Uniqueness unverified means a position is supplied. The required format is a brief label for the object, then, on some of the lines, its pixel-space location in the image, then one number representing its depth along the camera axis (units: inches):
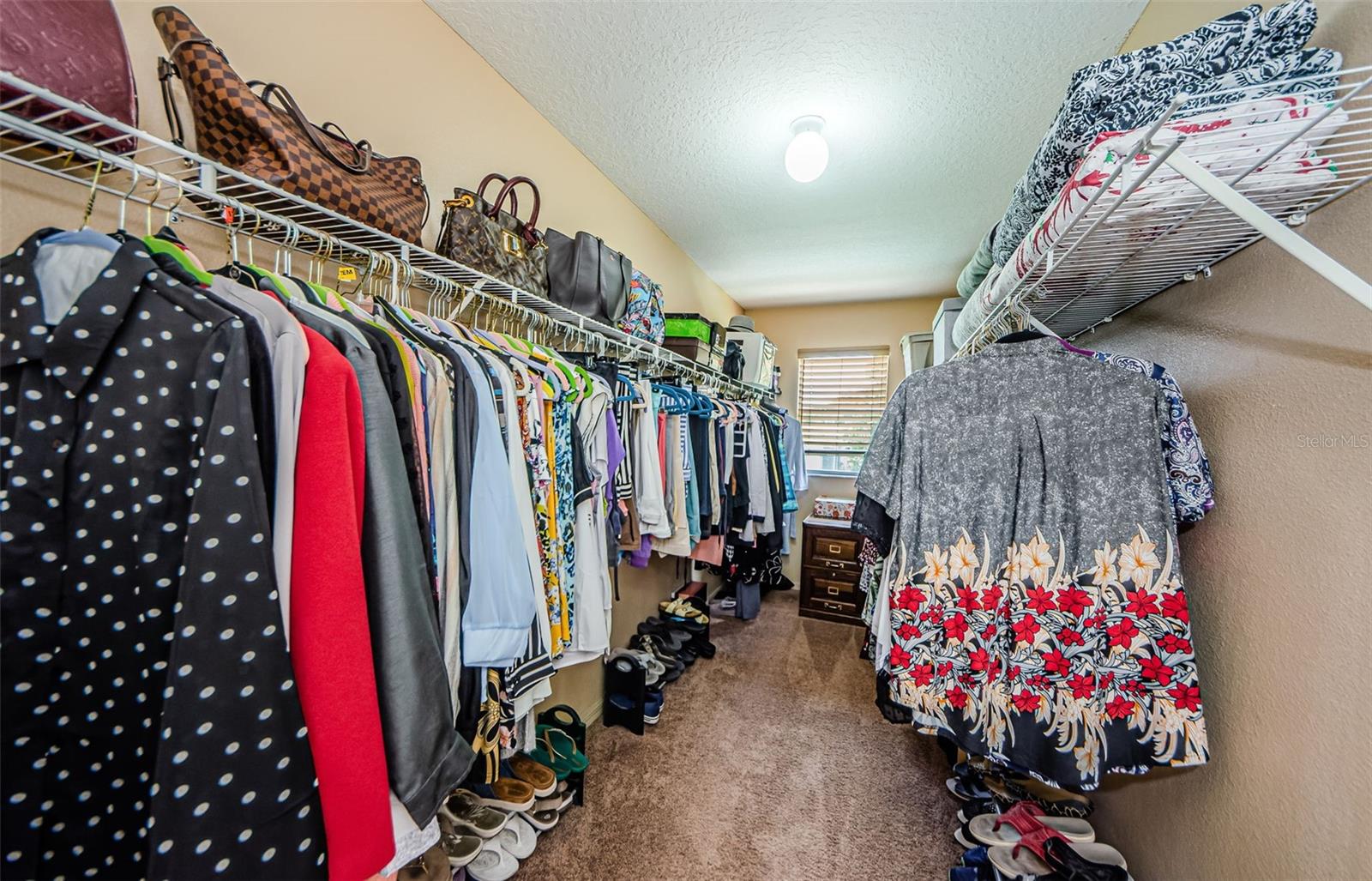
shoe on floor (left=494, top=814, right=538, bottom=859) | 55.6
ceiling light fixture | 70.2
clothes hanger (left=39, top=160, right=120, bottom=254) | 23.2
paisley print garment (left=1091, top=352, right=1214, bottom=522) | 38.4
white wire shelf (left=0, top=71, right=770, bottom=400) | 24.9
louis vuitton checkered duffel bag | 32.3
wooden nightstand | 138.4
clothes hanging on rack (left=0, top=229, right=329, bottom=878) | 19.4
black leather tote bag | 64.1
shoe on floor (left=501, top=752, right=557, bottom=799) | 62.0
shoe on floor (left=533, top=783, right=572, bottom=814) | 61.0
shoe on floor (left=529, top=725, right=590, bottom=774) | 65.1
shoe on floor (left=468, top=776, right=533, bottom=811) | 58.7
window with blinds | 161.3
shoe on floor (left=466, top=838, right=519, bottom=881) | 52.0
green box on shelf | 98.9
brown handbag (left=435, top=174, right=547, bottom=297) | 50.1
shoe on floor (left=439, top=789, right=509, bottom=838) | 54.4
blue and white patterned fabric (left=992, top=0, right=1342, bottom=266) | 29.5
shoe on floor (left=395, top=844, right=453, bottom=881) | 45.8
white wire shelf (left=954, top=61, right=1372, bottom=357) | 25.3
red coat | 22.4
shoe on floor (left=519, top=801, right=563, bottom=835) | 59.0
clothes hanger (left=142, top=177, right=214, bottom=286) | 26.0
